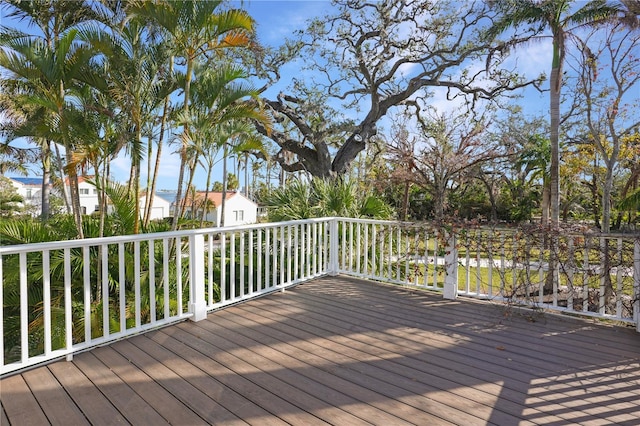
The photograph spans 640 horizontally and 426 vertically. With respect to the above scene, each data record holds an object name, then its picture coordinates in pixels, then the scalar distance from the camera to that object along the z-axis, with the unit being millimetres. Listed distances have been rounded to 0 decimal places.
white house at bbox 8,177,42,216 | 21672
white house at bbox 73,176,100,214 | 25875
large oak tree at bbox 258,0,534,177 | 10000
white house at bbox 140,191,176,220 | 30659
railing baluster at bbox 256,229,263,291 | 3898
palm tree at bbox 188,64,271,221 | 4801
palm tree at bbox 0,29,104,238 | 3994
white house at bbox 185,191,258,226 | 33188
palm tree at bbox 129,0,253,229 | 3988
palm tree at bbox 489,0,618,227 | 6058
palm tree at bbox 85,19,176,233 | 4383
